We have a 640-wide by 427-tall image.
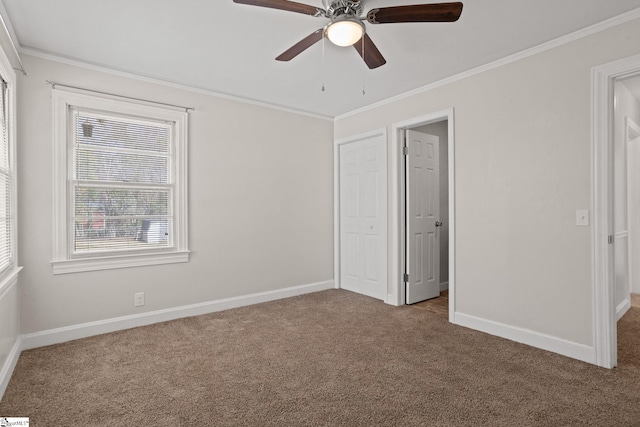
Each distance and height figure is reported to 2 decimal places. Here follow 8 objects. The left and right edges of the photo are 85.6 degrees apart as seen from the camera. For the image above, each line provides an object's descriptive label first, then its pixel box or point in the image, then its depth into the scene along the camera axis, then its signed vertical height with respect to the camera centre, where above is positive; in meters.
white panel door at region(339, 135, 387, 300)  4.35 -0.05
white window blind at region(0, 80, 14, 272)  2.40 +0.18
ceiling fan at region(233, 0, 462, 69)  1.87 +1.12
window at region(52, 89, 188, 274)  3.07 +0.30
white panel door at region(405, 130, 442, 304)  4.18 -0.05
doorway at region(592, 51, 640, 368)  2.51 -0.01
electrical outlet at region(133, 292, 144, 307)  3.43 -0.85
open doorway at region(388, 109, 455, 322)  4.12 -0.05
